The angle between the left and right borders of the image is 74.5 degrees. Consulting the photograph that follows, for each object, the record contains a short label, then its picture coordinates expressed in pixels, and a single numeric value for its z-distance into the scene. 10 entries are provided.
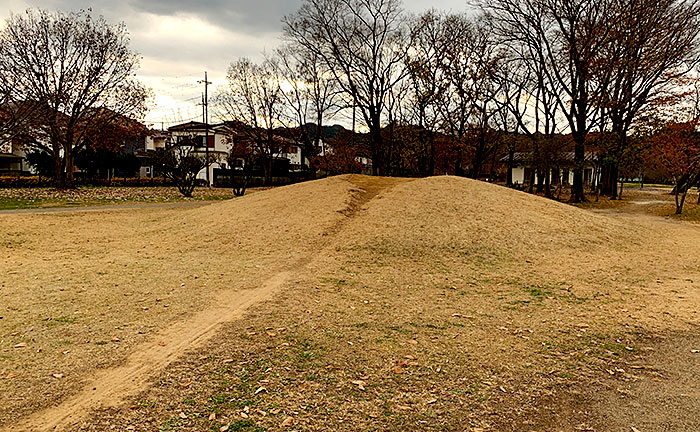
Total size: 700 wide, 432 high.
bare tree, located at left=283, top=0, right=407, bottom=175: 27.84
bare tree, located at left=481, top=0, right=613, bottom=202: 22.72
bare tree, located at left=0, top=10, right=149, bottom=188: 24.59
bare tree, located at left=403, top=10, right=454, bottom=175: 28.02
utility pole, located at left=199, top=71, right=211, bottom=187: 38.59
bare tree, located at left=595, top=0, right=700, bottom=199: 21.95
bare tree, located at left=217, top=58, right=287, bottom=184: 38.03
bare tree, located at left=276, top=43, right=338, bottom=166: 34.78
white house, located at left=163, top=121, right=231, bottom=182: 47.85
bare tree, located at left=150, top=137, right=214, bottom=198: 26.55
